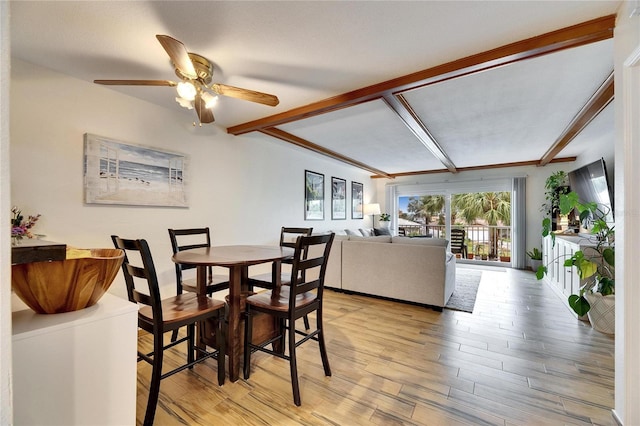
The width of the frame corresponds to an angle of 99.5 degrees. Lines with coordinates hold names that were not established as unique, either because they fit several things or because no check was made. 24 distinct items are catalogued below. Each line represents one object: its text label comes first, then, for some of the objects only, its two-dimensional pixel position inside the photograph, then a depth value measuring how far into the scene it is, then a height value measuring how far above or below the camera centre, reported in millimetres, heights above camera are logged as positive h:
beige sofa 3264 -729
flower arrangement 1917 -78
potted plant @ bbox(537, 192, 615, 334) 2480 -660
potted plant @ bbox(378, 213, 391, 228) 7438 -187
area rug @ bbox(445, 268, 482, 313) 3437 -1177
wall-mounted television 3420 +399
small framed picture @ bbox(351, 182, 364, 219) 6855 +351
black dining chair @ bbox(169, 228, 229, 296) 2266 -598
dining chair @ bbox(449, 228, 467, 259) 6918 -739
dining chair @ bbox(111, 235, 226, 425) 1438 -611
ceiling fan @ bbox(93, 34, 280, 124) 1796 +895
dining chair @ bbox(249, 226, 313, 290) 2242 -590
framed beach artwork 2400 +382
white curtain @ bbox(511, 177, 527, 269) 5910 -280
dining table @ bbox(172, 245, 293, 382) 1791 -513
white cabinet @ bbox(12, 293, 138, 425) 817 -510
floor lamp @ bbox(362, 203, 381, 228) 7264 +113
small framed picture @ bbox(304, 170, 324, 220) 5152 +349
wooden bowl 854 -232
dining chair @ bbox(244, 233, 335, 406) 1669 -624
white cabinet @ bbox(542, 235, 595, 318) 3180 -741
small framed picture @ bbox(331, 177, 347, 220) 6047 +340
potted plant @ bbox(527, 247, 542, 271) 5570 -919
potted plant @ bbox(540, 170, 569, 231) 5242 +441
